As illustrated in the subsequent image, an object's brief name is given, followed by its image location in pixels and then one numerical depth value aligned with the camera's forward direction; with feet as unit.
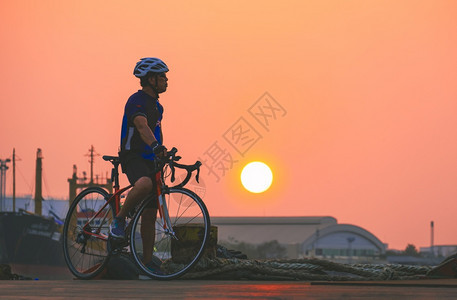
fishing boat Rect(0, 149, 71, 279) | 472.03
